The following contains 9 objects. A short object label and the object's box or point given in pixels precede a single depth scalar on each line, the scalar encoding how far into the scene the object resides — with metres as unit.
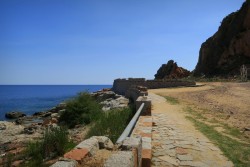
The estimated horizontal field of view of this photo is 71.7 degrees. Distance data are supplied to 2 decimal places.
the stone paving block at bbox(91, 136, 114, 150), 3.62
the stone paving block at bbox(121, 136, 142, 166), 3.02
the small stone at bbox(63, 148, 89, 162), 2.85
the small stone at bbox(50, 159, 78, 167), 2.54
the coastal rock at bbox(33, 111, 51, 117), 22.23
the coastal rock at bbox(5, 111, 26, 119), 25.19
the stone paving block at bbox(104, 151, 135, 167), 2.47
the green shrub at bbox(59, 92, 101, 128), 12.25
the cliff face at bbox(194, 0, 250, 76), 32.14
